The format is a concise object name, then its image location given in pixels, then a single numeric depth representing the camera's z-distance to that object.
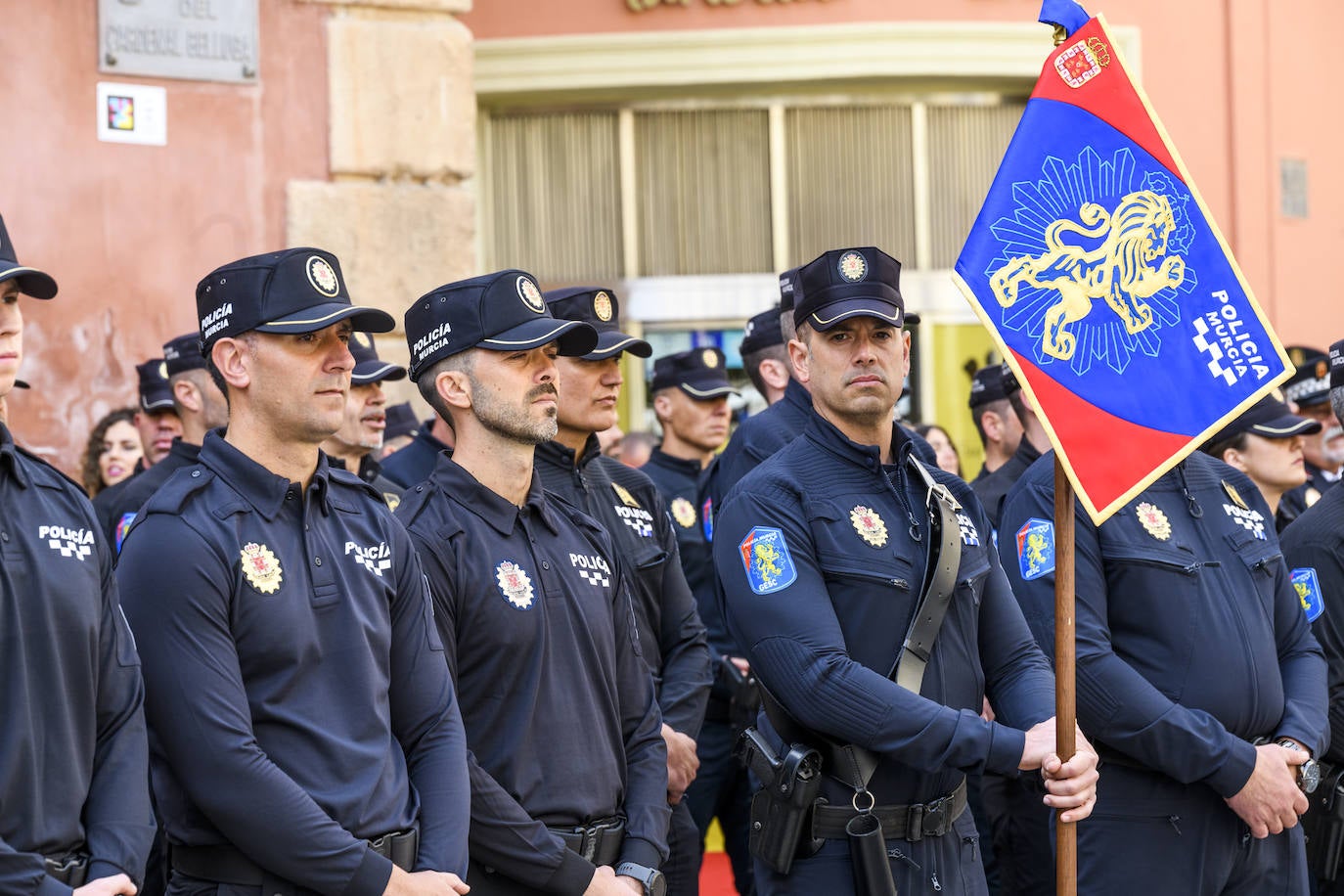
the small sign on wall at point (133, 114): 7.74
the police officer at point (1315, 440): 7.57
